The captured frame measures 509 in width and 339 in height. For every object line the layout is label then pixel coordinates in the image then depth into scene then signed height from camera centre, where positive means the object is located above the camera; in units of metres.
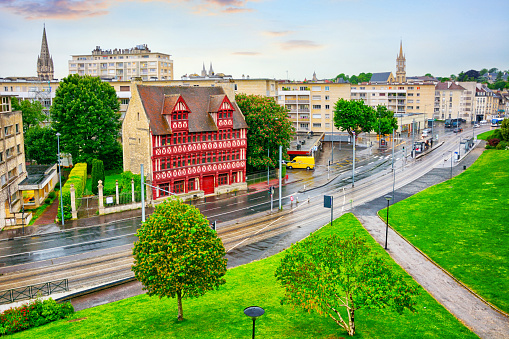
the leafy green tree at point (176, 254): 26.42 -8.19
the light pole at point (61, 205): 56.01 -11.21
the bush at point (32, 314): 30.11 -13.50
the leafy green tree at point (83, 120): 79.38 -1.62
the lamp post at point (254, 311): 21.03 -9.06
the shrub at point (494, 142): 102.07 -7.51
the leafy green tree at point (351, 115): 115.25 -1.60
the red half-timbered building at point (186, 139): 65.38 -4.29
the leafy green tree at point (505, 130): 99.81 -4.78
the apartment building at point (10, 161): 57.09 -6.65
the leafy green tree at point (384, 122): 121.44 -3.54
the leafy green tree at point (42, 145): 82.88 -6.07
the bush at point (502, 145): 96.47 -7.75
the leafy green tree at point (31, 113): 98.38 -0.51
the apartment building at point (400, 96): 163.75 +4.26
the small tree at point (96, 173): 68.94 -9.25
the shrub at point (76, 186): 57.69 -10.09
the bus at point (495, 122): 164.40 -5.21
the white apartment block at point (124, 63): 153.62 +15.60
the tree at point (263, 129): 78.31 -3.44
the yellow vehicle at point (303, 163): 90.62 -10.43
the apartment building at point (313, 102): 132.25 +1.90
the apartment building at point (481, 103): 195.50 +1.85
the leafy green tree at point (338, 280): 23.75 -8.82
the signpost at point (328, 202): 52.84 -10.40
